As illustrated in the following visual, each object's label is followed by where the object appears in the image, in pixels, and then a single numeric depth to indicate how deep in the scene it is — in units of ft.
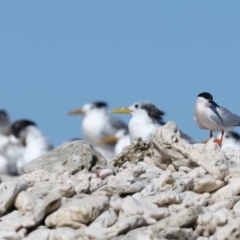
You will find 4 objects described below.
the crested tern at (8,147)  81.61
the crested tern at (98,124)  87.30
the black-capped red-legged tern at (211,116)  52.01
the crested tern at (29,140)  82.28
